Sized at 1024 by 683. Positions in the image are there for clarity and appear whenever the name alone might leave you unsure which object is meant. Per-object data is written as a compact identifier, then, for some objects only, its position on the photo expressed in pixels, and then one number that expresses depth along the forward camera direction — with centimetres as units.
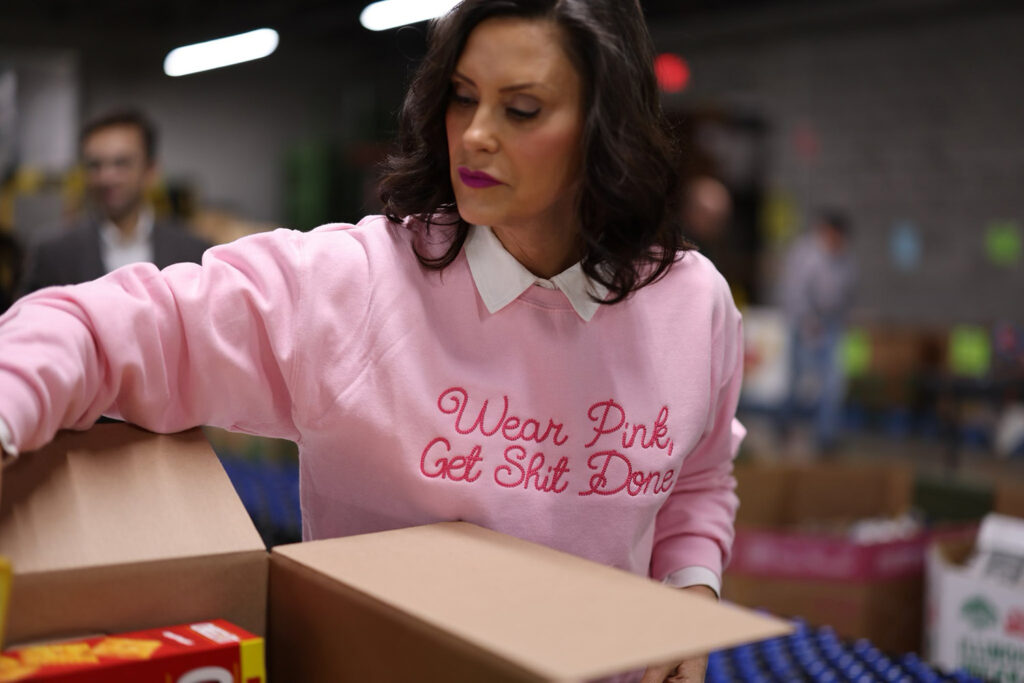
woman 127
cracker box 92
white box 278
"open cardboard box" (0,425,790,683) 88
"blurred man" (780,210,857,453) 894
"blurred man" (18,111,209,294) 364
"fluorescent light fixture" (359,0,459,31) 819
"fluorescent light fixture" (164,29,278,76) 1095
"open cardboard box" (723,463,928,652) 333
